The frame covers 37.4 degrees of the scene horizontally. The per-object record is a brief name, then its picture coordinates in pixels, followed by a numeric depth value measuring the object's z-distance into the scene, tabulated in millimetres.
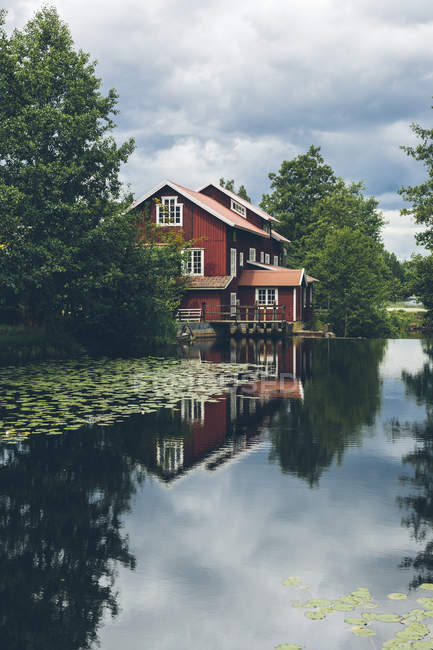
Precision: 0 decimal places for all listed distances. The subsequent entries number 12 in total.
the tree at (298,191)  93500
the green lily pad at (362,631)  4750
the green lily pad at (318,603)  5176
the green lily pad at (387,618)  4926
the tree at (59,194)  26625
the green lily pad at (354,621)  4889
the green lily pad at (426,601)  5212
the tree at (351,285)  69500
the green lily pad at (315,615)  4977
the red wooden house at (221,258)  53156
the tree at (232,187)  105250
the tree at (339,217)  82312
